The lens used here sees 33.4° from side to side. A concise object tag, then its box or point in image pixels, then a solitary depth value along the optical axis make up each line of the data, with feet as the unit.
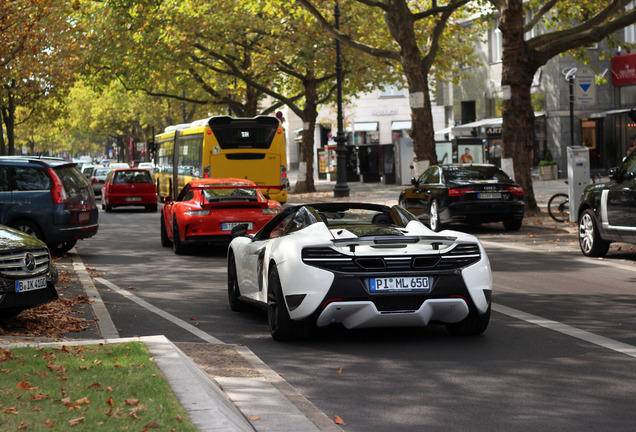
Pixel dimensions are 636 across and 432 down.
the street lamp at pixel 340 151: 130.11
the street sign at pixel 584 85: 146.61
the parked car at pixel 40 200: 57.16
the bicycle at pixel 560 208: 76.55
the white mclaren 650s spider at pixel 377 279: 27.68
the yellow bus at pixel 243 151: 108.58
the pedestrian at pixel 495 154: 155.73
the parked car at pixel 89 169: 172.56
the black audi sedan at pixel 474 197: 69.62
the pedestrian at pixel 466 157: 139.95
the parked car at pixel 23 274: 31.71
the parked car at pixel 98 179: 158.10
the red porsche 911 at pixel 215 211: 58.29
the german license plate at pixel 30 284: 31.94
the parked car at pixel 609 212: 48.83
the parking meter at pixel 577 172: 72.49
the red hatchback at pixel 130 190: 115.85
